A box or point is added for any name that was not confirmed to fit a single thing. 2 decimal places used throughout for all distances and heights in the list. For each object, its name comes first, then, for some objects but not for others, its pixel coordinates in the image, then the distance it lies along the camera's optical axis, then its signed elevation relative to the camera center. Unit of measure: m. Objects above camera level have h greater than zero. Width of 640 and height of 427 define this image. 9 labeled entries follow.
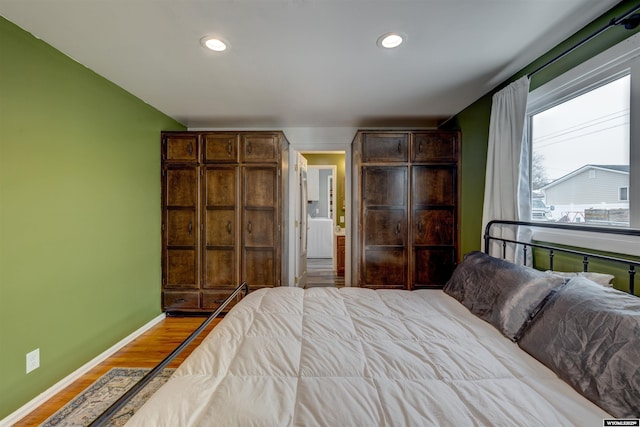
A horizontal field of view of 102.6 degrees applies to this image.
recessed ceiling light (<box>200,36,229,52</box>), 1.79 +1.21
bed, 0.83 -0.65
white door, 3.87 -0.14
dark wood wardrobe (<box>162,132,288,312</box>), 3.18 -0.03
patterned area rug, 1.67 -1.35
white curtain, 2.10 +0.39
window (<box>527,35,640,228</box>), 1.44 +0.46
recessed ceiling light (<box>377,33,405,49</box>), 1.74 +1.20
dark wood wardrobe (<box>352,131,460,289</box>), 3.16 +0.05
